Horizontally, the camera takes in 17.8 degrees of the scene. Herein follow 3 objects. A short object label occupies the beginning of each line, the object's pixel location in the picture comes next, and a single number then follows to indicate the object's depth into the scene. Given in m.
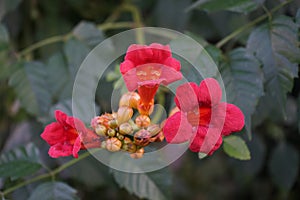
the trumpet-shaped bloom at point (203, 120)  0.65
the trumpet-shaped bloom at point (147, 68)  0.67
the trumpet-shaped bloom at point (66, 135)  0.68
